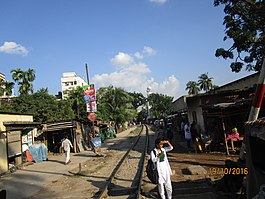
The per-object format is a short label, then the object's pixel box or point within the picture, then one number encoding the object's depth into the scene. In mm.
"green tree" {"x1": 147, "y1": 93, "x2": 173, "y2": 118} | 87750
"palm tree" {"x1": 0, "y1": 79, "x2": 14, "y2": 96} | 41700
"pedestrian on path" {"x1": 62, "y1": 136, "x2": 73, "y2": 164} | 16609
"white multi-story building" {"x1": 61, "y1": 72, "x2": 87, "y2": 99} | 94562
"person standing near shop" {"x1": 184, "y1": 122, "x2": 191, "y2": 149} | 16377
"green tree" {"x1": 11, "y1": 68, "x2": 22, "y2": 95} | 45281
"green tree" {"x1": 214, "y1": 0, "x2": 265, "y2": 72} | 16956
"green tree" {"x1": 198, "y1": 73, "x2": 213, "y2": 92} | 77250
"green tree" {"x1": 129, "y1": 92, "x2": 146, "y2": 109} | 107500
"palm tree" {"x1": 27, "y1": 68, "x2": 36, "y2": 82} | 46031
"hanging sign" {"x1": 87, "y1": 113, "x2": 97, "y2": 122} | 19064
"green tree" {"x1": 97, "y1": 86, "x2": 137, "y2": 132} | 50969
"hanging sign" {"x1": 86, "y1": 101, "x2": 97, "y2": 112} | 19484
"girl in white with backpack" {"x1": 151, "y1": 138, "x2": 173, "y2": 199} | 6457
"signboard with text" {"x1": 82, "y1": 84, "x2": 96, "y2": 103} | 19438
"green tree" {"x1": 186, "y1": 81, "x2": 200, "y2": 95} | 81462
